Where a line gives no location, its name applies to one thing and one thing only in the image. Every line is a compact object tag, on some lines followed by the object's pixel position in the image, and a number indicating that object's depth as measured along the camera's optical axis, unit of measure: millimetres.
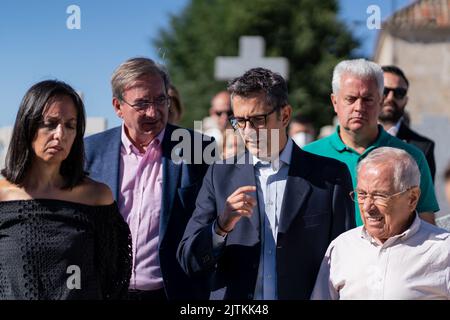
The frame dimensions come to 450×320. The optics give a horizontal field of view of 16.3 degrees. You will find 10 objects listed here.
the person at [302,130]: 15570
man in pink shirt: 7417
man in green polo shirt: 8000
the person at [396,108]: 10063
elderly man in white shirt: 6425
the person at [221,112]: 12006
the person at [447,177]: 4512
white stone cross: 19521
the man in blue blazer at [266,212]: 6576
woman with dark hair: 6197
